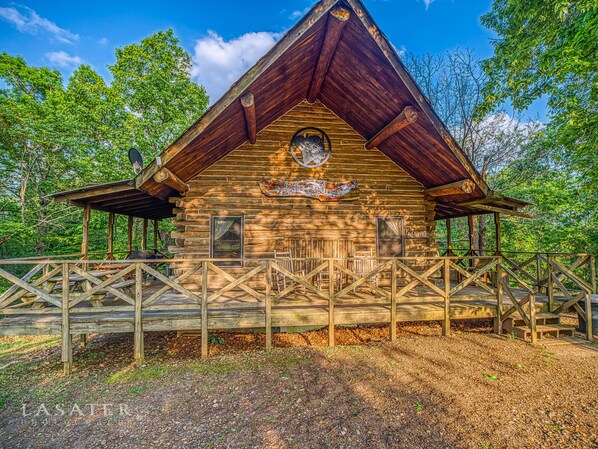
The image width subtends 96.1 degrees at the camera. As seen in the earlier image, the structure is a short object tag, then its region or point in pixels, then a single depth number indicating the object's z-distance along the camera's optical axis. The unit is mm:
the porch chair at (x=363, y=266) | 7539
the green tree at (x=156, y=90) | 16430
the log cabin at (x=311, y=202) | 5109
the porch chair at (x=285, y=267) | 7163
